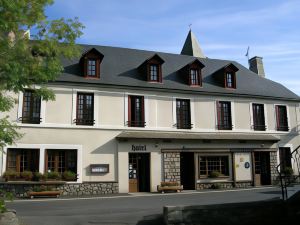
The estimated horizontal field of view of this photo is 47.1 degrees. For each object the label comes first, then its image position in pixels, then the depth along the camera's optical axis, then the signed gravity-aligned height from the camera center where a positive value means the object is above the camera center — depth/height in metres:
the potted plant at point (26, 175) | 17.09 -0.65
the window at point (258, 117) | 23.16 +2.86
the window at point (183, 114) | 21.11 +2.85
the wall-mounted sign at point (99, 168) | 18.52 -0.37
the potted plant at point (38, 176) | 17.28 -0.72
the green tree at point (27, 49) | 7.55 +2.74
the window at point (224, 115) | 22.16 +2.88
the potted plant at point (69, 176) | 17.86 -0.75
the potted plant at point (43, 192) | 16.56 -1.46
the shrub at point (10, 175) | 16.75 -0.63
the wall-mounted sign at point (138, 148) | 19.48 +0.71
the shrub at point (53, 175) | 17.58 -0.69
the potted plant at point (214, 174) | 20.90 -0.85
